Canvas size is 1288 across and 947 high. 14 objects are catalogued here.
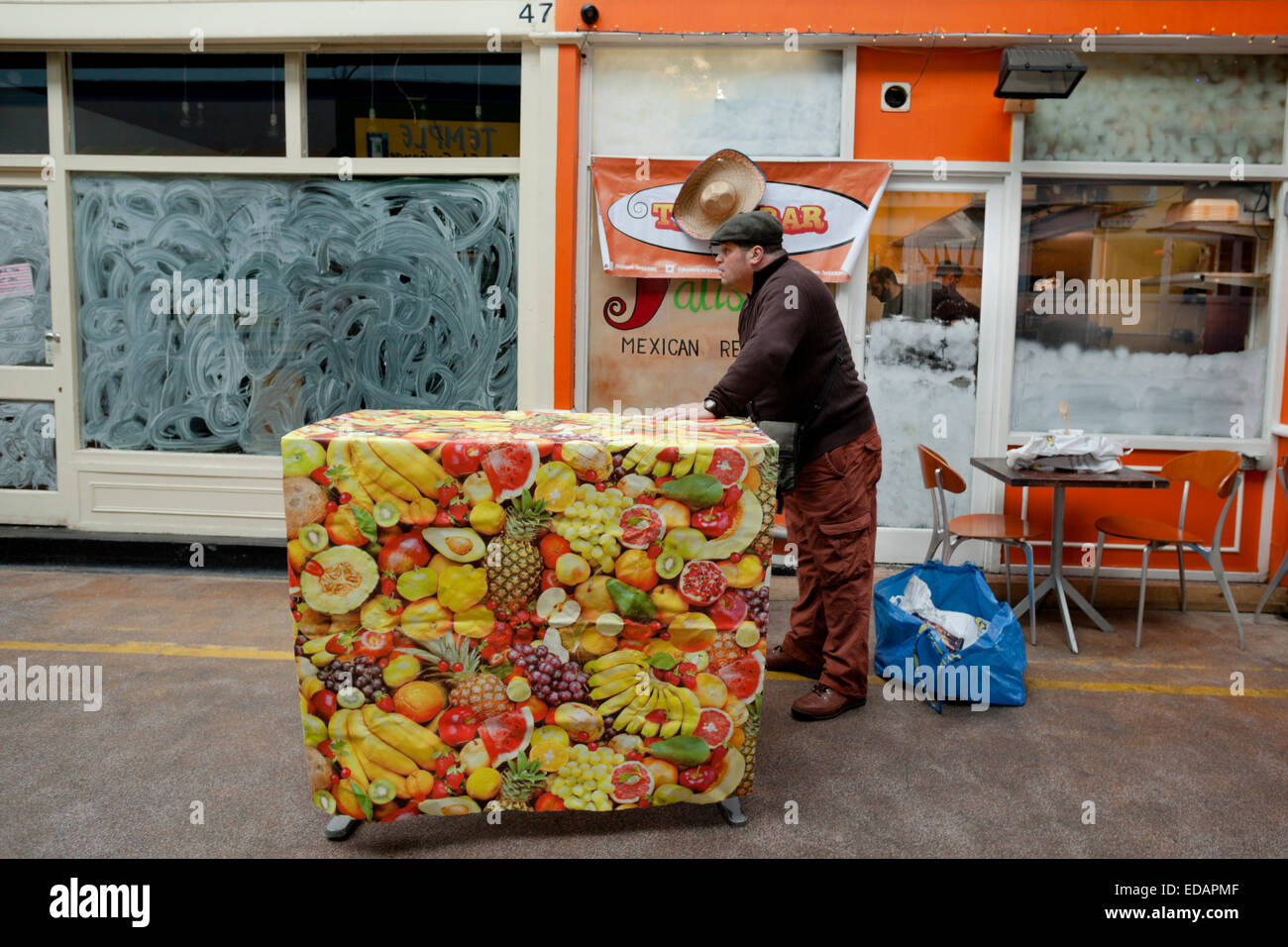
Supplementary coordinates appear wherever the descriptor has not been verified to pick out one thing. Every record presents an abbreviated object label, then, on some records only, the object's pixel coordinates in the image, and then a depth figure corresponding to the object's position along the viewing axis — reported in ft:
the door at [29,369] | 20.77
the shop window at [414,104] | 19.83
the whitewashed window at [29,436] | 21.04
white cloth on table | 15.93
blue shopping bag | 12.91
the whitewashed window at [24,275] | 20.74
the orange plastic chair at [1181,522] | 15.89
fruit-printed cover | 8.61
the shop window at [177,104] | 20.18
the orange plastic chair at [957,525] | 16.19
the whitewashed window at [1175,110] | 18.65
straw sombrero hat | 18.78
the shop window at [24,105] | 20.47
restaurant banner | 18.92
